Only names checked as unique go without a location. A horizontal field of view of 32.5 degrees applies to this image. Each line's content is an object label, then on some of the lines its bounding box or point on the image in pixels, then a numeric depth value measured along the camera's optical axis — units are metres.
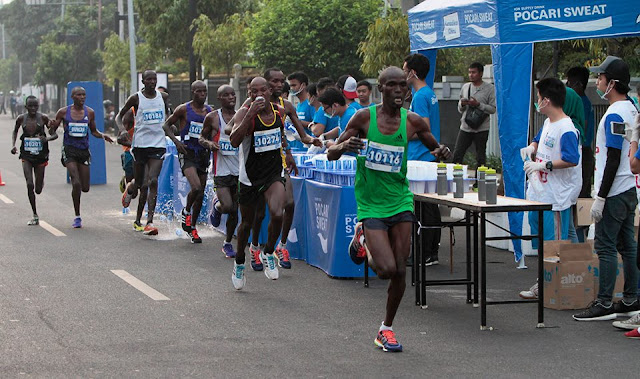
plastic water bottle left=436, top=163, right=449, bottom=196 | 9.56
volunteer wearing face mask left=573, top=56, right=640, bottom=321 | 8.91
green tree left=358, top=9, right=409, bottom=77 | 23.28
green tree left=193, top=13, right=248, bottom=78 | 38.78
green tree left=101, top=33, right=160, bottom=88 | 48.16
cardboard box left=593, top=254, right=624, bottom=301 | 9.59
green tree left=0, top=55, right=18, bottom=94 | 131.12
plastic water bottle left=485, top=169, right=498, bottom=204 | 8.70
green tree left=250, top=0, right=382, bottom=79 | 28.91
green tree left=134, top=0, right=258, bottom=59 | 42.06
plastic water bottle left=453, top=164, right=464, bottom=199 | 9.26
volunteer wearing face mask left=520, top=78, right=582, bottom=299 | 9.55
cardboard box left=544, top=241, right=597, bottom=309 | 9.45
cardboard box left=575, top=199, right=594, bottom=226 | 10.90
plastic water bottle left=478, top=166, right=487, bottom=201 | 8.88
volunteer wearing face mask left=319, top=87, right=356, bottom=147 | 13.39
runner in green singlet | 8.00
